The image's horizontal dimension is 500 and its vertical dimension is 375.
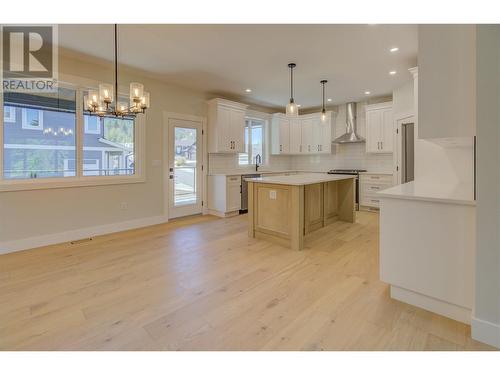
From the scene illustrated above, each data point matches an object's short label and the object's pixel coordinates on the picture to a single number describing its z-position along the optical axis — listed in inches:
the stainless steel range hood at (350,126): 256.7
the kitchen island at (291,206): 136.1
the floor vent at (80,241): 147.8
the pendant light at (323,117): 175.9
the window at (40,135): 136.3
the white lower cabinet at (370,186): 225.6
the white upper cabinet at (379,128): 226.1
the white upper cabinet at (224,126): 219.9
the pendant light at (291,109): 143.8
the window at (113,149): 164.7
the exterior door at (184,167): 204.8
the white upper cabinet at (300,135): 273.5
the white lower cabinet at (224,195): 217.9
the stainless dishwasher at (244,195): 232.2
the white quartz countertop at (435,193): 72.4
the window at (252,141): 267.4
